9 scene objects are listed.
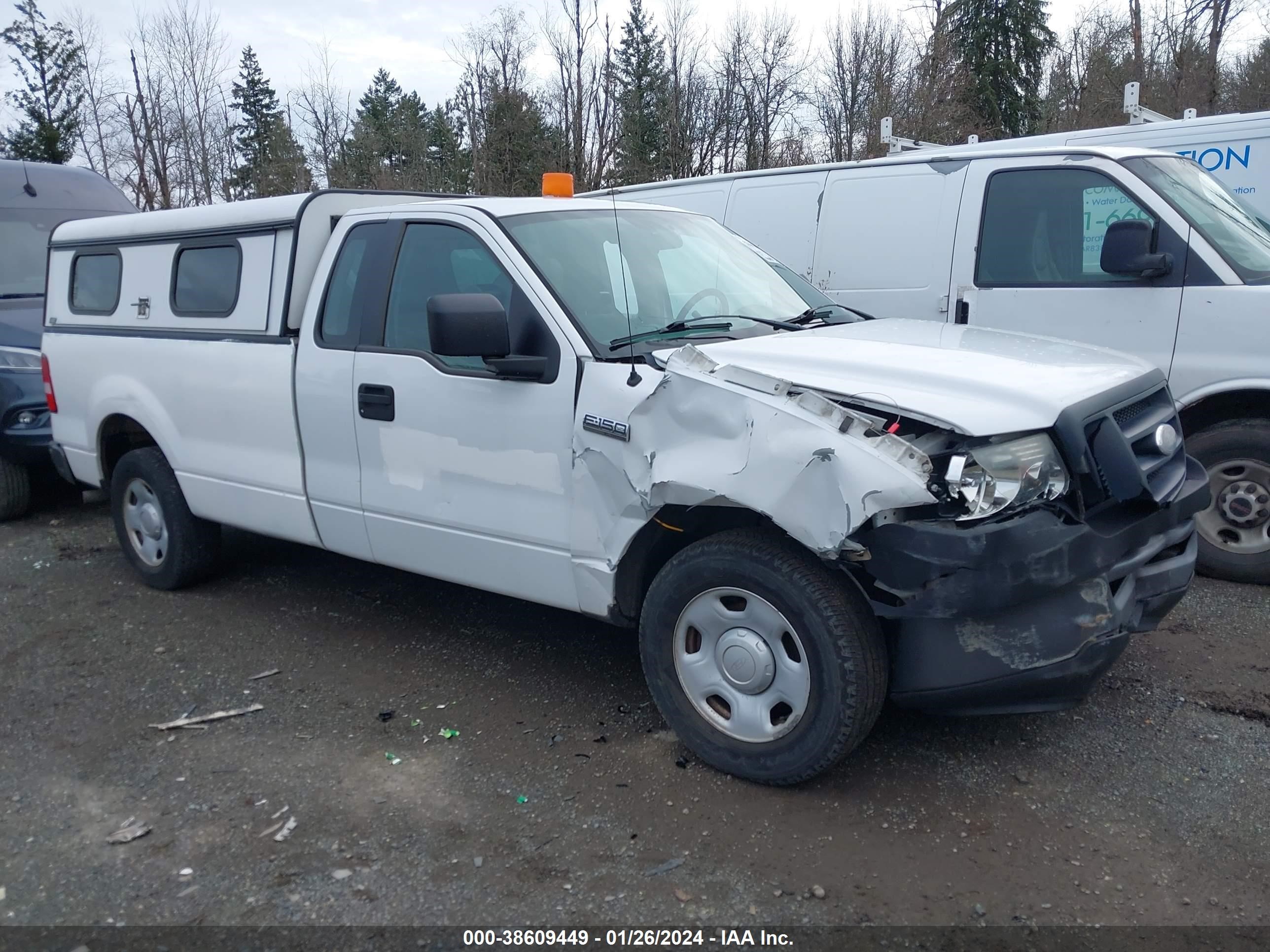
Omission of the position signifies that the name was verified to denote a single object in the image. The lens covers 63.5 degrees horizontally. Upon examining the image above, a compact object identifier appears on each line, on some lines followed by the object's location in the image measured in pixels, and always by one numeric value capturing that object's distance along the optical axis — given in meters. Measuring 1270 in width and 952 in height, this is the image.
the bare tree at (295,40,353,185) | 28.22
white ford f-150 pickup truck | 2.98
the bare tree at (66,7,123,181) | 25.70
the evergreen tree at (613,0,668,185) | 23.34
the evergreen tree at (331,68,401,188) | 26.36
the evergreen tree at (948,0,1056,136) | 30.55
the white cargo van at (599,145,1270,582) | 5.05
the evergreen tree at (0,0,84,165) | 28.80
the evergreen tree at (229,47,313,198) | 26.44
